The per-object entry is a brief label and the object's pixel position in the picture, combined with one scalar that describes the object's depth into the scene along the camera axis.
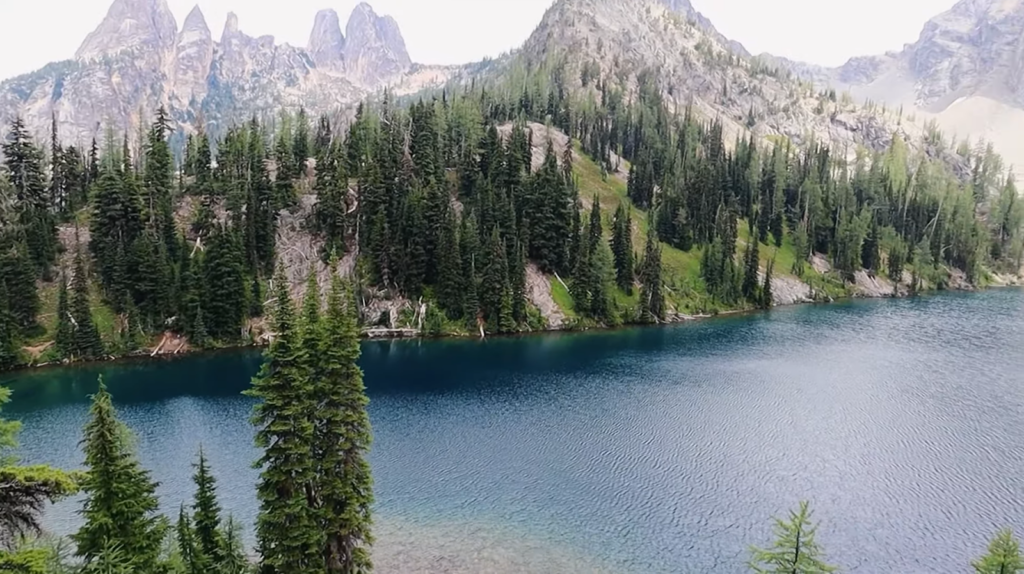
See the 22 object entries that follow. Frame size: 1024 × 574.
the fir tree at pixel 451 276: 120.69
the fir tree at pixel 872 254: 183.62
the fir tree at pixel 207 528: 32.44
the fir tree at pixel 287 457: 32.44
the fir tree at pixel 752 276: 151.75
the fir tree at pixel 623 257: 137.12
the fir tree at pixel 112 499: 26.92
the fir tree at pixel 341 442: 33.47
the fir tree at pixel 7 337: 92.69
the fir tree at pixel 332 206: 127.94
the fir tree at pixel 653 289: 132.61
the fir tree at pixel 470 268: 120.38
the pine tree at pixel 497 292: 120.56
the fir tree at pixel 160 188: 116.38
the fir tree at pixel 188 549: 30.36
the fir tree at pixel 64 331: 97.19
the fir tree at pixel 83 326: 98.38
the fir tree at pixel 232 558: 32.88
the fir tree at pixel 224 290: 108.19
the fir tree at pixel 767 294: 151.50
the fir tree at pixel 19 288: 97.44
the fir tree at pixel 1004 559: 24.31
